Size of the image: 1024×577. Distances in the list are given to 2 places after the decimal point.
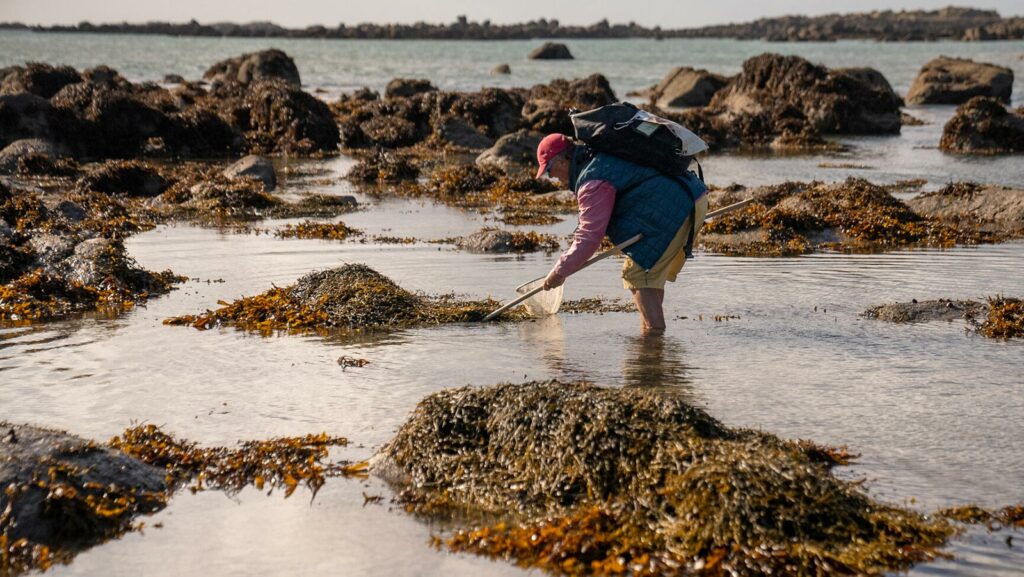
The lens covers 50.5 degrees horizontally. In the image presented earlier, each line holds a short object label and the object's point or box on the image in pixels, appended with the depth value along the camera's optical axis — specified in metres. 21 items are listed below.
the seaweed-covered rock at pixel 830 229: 11.98
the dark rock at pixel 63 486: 4.67
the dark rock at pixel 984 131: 23.14
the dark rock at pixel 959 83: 36.97
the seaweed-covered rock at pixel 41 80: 28.09
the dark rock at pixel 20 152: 18.50
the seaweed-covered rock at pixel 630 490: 4.35
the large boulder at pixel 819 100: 28.96
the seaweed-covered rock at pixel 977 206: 13.16
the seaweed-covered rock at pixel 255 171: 17.36
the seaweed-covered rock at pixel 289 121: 24.09
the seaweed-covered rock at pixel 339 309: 8.43
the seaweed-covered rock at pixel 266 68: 40.34
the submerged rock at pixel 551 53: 93.21
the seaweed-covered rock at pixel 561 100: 25.30
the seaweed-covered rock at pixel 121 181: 16.47
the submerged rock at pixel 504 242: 11.92
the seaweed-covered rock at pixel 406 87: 35.69
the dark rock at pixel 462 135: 24.77
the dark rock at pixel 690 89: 36.94
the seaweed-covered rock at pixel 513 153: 19.62
